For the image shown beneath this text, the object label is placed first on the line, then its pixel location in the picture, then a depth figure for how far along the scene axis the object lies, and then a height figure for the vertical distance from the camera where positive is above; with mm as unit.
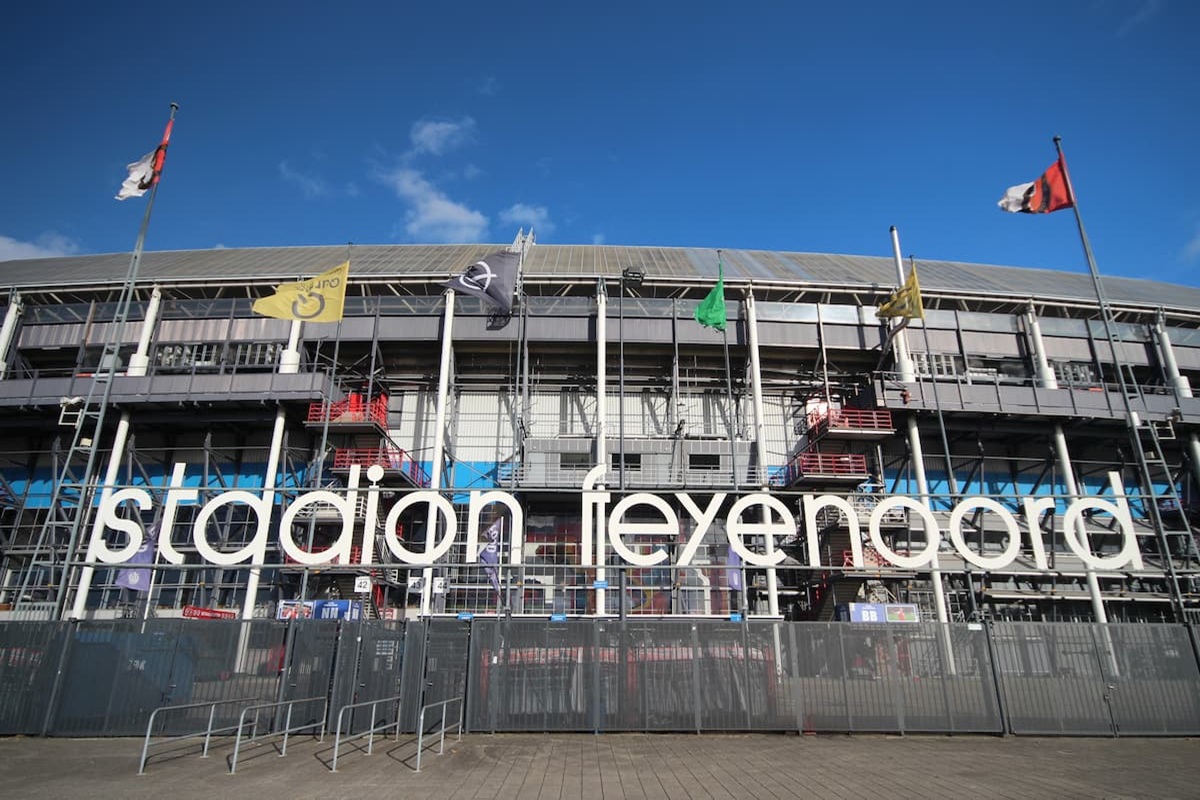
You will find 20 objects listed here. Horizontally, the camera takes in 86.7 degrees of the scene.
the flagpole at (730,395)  27277 +9226
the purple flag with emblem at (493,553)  27750 +1911
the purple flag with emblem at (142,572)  27370 +1128
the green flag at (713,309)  28641 +12513
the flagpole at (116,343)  15391 +6868
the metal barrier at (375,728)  12083 -2618
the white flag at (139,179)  20594 +13042
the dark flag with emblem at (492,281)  27609 +13301
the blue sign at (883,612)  24094 -516
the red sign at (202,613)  23922 -536
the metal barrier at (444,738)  10516 -2328
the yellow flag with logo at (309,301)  21500 +9698
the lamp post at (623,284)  30214 +15125
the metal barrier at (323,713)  12117 -2353
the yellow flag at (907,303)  27953 +12886
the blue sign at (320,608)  24672 -378
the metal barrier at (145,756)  10383 -2617
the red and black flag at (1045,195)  22125 +13594
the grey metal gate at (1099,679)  14141 -1744
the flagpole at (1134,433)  16266 +4932
